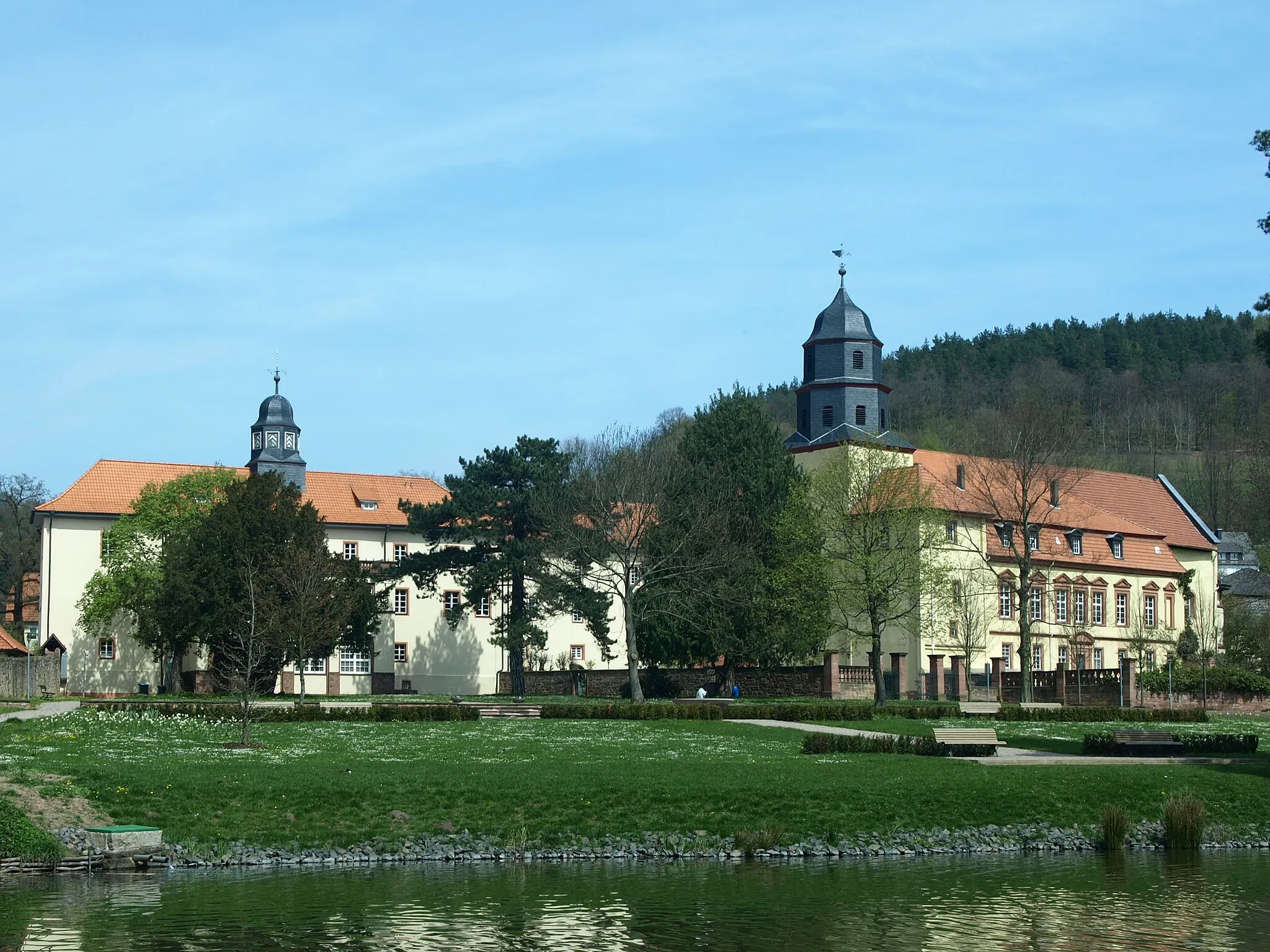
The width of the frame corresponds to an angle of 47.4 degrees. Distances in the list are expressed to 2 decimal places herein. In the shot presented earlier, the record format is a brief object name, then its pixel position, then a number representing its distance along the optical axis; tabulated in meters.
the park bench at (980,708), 47.12
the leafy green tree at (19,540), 93.81
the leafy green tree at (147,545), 64.94
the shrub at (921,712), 45.84
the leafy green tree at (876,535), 52.53
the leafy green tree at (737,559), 58.00
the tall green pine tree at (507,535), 62.41
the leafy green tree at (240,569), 54.38
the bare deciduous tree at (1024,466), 57.12
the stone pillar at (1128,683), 53.78
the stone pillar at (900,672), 65.00
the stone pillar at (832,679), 56.41
